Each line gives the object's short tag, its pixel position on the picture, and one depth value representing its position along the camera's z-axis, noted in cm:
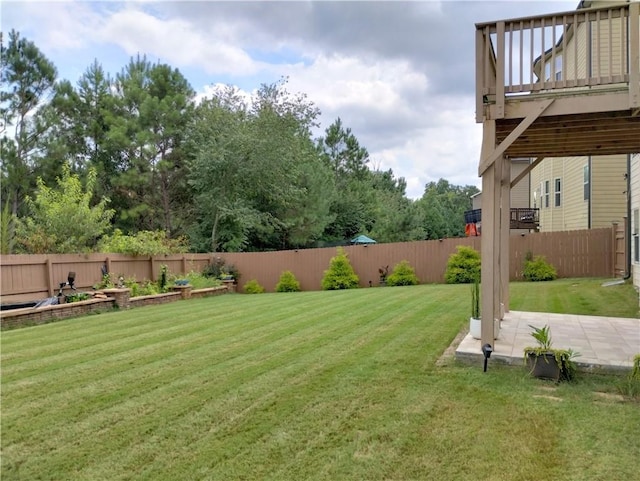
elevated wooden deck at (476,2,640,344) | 405
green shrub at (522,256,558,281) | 1267
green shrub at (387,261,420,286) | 1377
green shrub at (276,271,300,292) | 1496
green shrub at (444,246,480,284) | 1298
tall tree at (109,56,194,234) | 1894
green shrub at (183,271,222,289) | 1277
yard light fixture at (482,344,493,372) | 415
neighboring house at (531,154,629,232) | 1302
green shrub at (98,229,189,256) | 1138
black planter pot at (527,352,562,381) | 389
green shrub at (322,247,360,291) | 1425
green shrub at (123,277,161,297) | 1065
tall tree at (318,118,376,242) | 2644
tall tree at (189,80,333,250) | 1920
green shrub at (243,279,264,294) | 1494
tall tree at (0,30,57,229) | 1555
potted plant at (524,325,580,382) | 389
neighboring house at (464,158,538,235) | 1898
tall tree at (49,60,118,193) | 1825
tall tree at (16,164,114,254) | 973
